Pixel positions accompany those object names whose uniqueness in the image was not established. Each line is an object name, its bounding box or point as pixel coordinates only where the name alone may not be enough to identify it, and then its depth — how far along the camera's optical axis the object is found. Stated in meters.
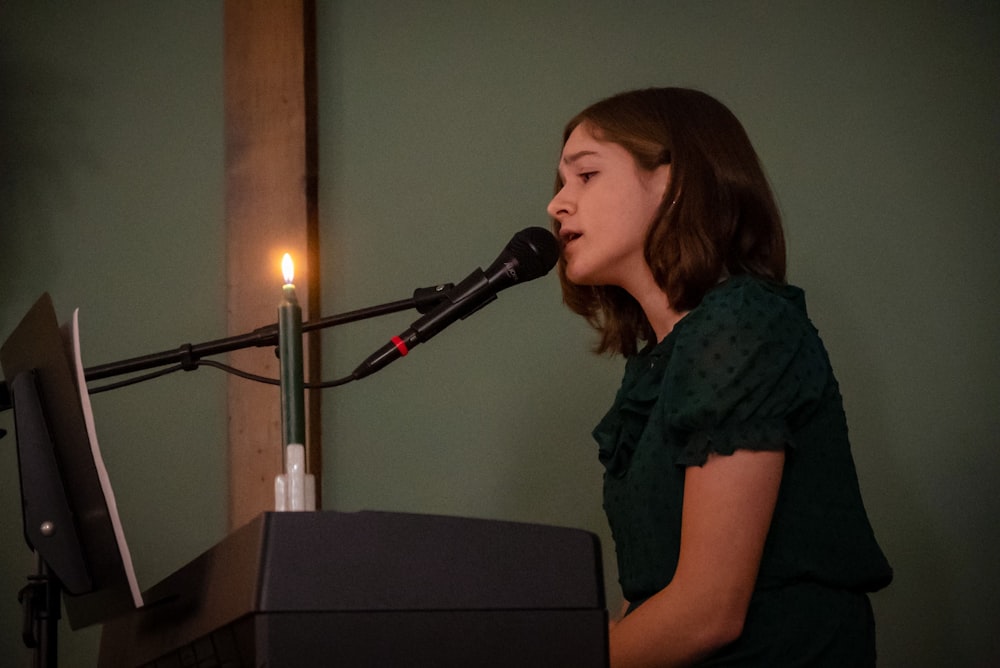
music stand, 2.68
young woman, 2.82
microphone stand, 2.92
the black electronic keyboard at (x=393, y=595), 2.51
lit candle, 2.61
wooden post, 3.72
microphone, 2.85
